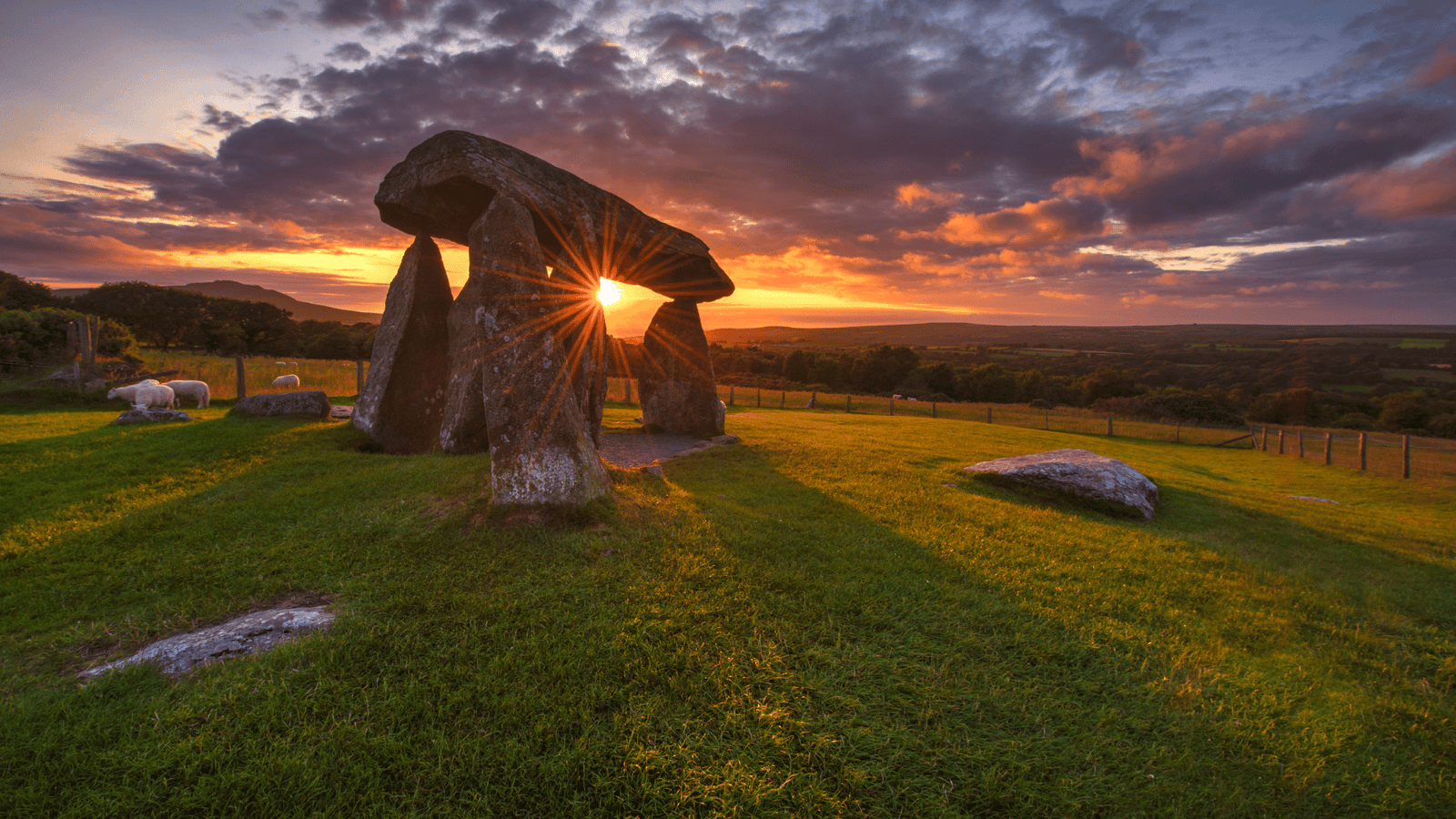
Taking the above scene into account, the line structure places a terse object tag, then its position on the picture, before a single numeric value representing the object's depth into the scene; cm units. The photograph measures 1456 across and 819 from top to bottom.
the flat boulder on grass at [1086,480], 887
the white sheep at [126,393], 1466
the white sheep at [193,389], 1531
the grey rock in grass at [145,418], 1054
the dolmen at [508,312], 630
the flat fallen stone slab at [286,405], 1037
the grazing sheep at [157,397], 1321
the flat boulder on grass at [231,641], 347
